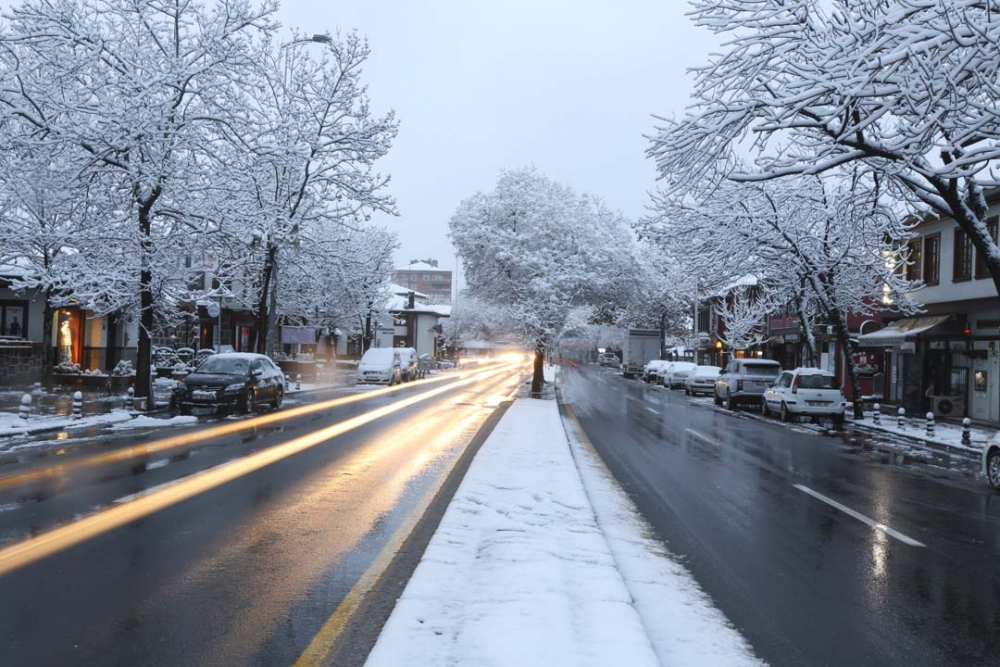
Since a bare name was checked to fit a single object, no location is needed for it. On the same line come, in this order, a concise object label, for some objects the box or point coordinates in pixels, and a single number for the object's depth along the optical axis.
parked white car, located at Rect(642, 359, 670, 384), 52.44
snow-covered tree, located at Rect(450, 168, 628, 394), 31.09
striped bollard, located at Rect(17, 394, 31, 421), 16.67
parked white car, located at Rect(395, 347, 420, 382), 43.19
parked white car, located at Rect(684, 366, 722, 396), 40.41
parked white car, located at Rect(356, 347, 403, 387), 39.62
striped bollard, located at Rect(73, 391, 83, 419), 17.80
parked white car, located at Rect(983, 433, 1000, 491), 12.12
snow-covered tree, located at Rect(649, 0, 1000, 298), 10.16
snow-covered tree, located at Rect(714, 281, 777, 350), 52.91
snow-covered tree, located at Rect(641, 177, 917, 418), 22.91
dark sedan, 20.39
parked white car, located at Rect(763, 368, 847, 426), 23.89
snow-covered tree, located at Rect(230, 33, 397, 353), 28.08
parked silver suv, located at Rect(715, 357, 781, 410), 29.50
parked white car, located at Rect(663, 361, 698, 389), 46.69
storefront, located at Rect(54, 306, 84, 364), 33.19
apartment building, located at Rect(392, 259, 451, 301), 183.50
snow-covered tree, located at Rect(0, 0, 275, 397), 18.56
